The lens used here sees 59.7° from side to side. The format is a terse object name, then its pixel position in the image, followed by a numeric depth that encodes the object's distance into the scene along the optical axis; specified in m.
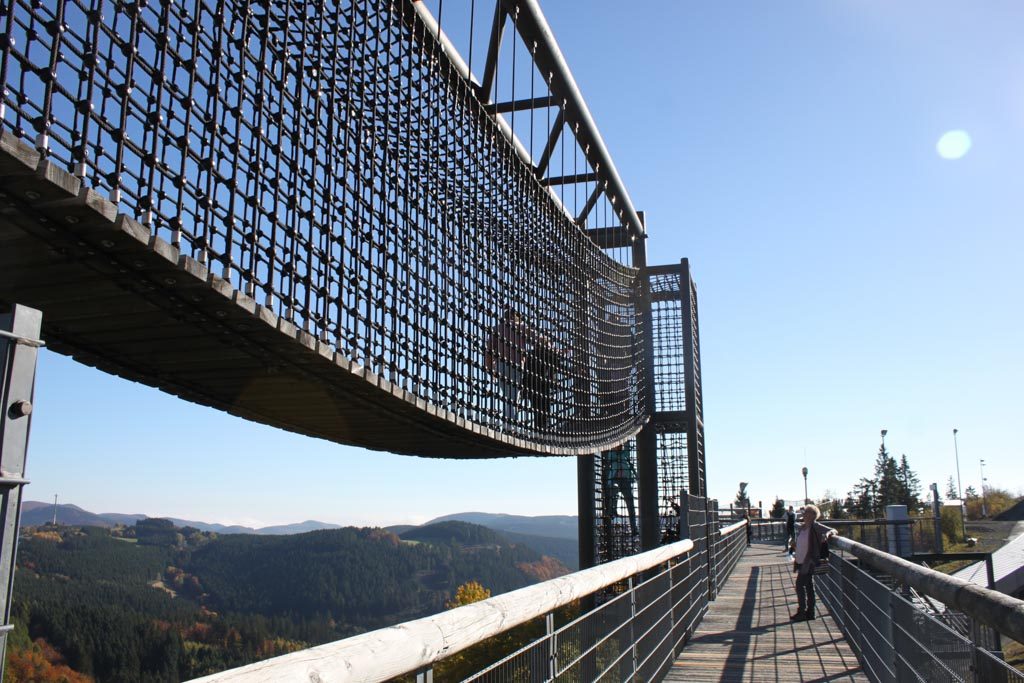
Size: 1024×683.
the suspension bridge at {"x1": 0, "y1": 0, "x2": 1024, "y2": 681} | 2.33
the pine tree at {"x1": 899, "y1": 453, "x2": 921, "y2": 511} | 81.81
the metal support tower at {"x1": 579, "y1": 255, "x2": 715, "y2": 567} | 11.67
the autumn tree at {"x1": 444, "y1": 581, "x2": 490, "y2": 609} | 60.46
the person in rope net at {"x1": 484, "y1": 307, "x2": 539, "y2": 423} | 6.17
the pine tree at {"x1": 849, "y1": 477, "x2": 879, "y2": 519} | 37.23
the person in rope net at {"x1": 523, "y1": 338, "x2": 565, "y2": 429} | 6.98
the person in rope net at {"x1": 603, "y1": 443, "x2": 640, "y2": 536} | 12.87
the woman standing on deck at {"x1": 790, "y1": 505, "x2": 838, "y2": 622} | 8.78
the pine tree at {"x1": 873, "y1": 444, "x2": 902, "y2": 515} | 60.84
